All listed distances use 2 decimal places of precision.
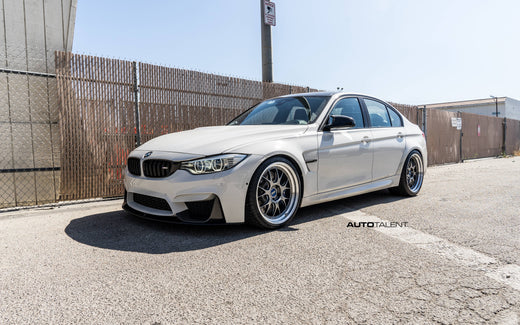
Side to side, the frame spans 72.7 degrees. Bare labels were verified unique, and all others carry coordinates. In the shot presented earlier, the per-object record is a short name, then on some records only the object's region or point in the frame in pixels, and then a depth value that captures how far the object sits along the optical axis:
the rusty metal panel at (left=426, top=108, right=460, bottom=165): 12.54
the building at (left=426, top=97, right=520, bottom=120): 38.84
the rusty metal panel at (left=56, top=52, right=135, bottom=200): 5.50
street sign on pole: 9.38
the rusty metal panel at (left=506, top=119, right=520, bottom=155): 19.05
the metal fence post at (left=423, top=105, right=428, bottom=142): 12.17
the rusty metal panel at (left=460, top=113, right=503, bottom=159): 14.93
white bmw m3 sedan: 3.40
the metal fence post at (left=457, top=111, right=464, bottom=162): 14.29
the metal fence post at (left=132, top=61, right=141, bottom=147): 6.03
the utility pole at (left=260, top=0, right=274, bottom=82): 9.33
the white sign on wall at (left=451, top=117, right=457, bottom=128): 13.84
